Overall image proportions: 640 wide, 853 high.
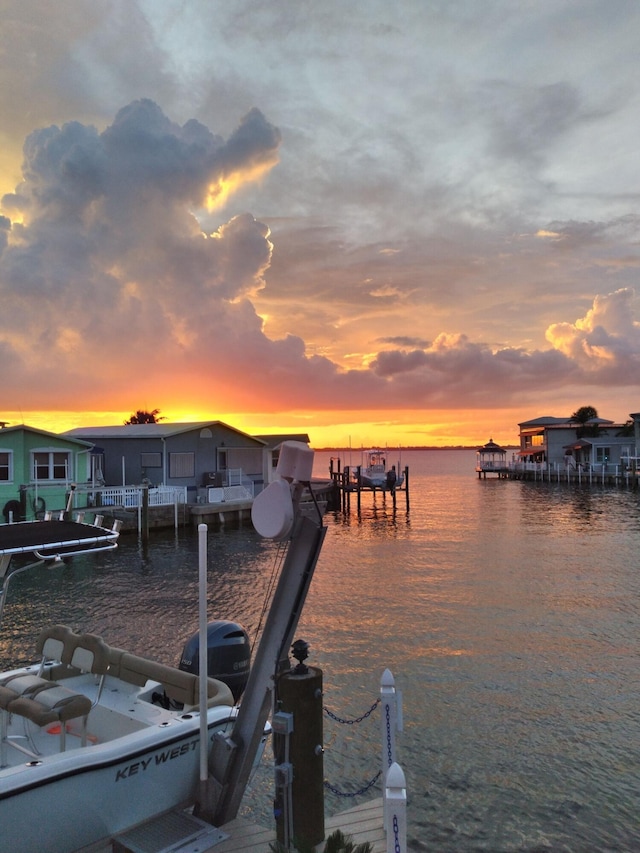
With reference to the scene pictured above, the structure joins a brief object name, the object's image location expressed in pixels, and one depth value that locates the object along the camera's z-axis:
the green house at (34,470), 31.05
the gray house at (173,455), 40.44
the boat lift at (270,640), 6.13
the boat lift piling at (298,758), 5.83
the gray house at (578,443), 84.50
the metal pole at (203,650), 6.18
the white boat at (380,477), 57.97
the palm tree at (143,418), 84.52
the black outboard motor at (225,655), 9.51
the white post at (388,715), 6.58
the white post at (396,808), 4.68
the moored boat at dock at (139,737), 5.83
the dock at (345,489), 55.88
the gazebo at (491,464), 102.88
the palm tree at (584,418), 92.19
